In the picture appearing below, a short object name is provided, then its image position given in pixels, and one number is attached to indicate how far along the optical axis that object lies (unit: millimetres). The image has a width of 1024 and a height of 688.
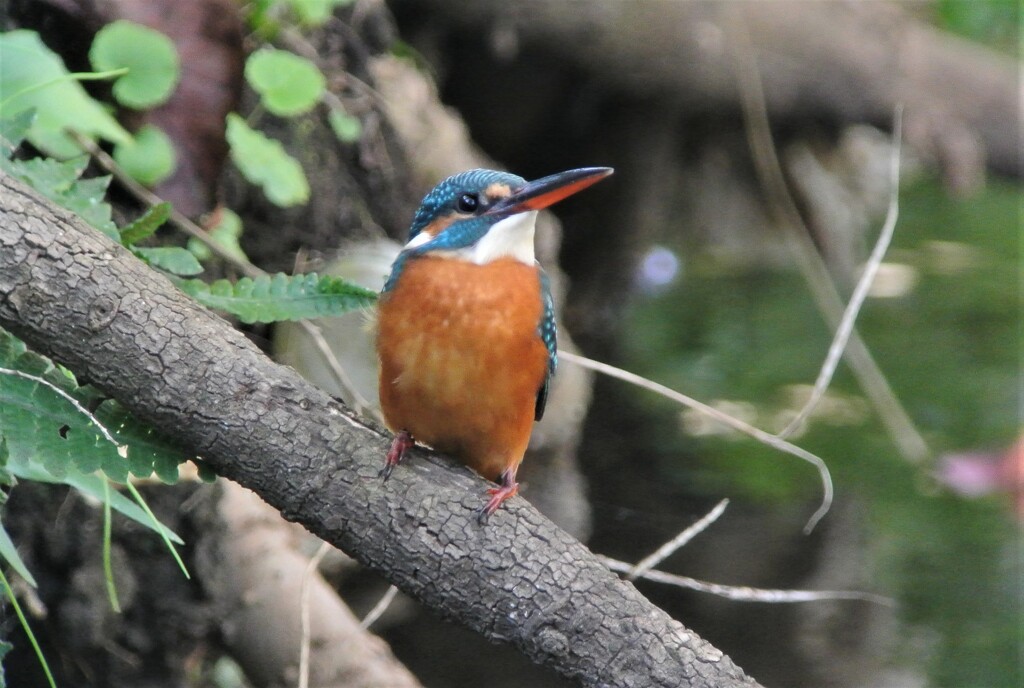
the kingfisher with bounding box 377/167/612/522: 4738
